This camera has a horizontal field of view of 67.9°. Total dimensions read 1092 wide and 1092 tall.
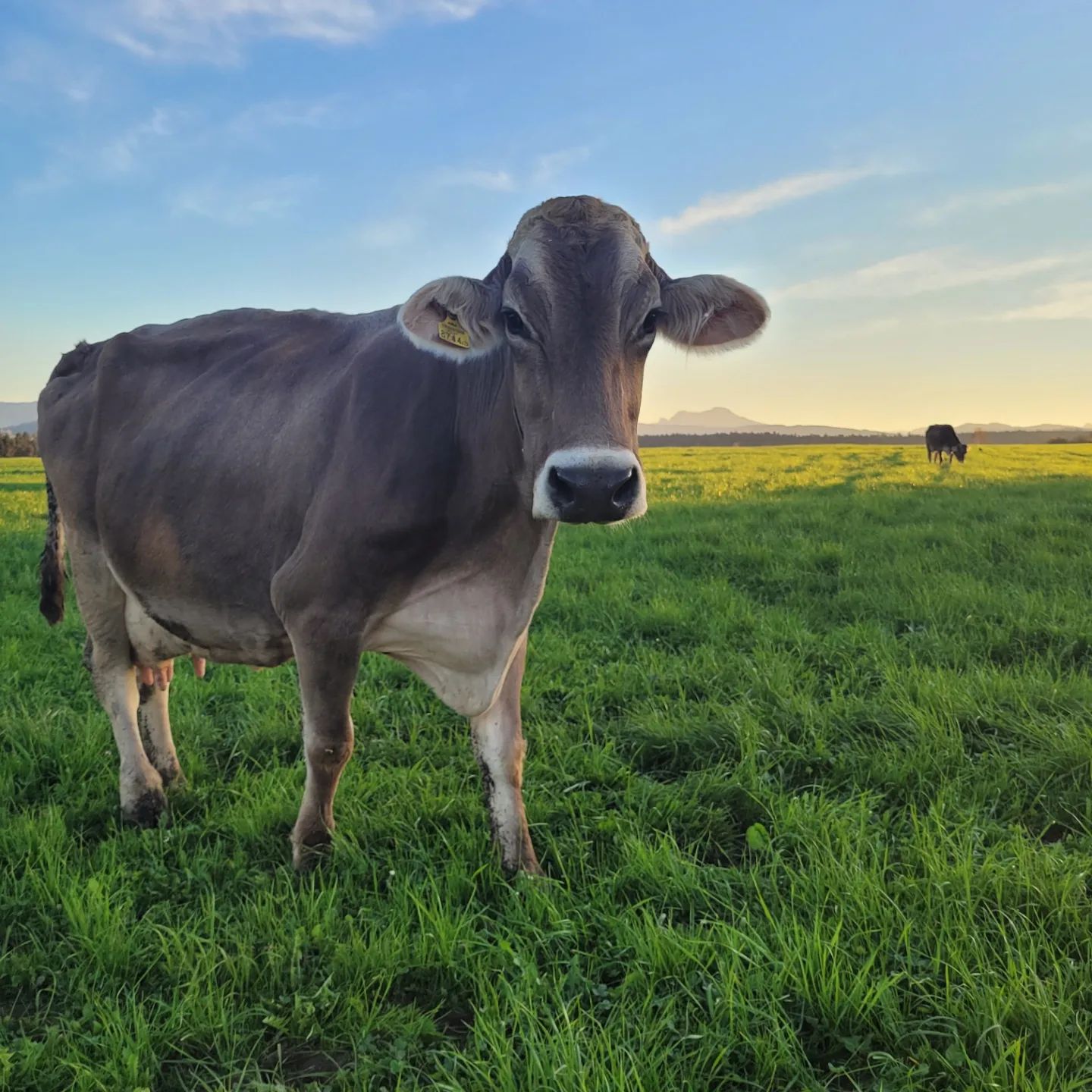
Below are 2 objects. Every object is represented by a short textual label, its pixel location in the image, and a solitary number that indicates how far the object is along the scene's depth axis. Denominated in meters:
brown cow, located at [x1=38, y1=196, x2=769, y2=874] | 2.83
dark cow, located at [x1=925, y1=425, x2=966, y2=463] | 31.11
